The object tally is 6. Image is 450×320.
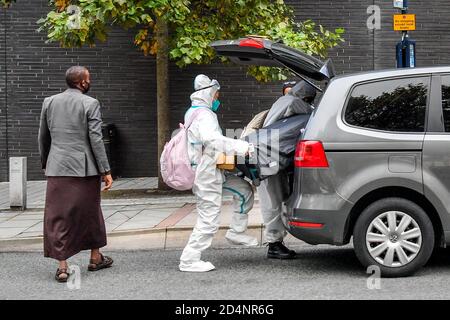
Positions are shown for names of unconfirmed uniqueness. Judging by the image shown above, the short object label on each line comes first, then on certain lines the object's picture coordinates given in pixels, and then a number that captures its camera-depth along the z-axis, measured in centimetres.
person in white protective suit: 630
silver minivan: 587
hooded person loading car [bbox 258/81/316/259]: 672
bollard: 1016
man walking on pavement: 629
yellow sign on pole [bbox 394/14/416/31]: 1100
